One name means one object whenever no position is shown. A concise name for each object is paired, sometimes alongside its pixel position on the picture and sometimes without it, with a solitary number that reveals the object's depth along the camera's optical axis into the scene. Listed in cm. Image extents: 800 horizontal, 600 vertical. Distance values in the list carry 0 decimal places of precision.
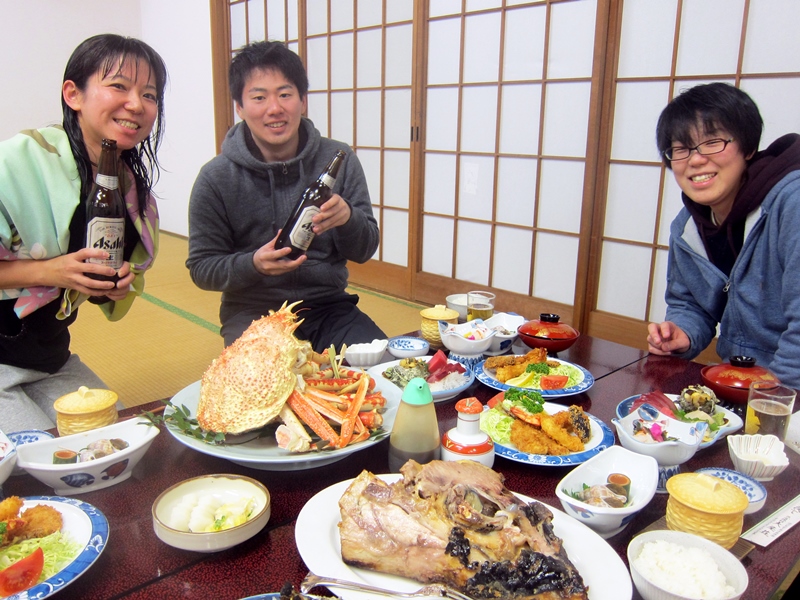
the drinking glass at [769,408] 131
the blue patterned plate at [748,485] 109
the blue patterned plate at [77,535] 84
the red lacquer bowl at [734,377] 154
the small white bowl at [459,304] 223
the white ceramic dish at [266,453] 117
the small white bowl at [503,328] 193
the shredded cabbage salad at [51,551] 90
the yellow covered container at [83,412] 128
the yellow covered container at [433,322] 200
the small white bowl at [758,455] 121
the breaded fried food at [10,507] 97
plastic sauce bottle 116
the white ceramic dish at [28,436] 126
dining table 90
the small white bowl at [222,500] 93
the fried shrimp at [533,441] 127
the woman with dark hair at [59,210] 176
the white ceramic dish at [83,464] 107
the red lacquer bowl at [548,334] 186
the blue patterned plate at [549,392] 159
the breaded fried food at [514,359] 172
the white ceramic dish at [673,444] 117
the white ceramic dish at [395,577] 87
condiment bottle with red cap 112
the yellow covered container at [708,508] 97
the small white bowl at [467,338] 179
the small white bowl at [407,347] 183
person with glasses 186
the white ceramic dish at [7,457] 106
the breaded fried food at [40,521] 96
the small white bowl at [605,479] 97
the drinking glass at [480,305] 209
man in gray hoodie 238
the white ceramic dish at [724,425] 135
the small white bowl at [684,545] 84
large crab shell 122
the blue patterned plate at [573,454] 122
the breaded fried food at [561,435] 128
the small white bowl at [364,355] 175
